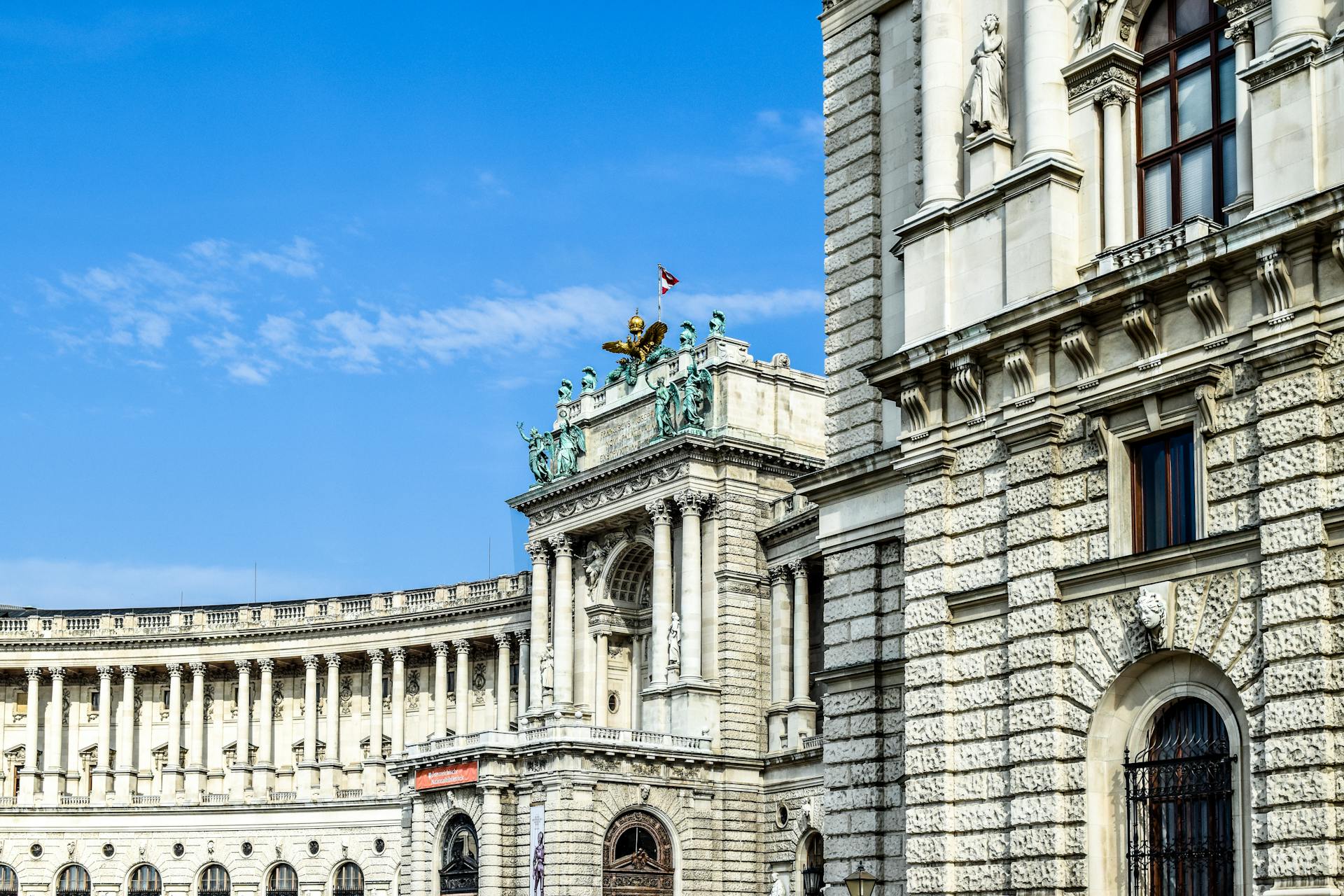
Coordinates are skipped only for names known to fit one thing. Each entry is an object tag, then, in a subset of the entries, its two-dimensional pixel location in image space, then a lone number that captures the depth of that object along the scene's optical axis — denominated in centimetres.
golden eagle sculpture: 8738
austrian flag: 8819
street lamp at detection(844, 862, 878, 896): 3266
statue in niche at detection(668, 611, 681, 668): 7975
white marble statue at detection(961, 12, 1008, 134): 3275
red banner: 7681
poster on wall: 7362
